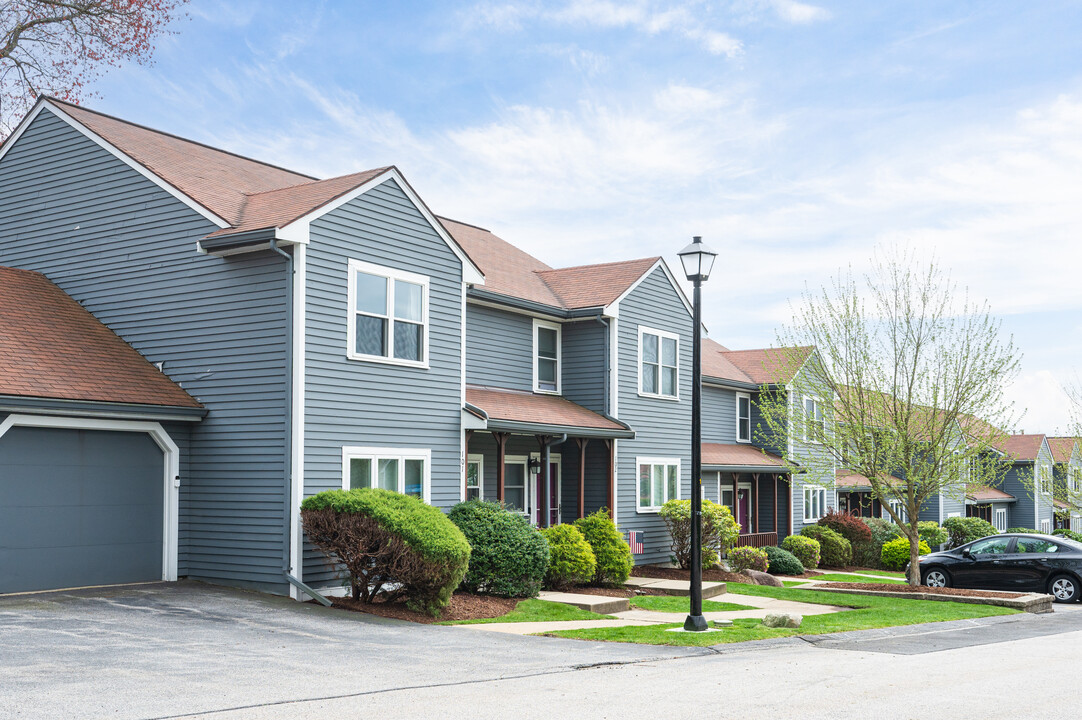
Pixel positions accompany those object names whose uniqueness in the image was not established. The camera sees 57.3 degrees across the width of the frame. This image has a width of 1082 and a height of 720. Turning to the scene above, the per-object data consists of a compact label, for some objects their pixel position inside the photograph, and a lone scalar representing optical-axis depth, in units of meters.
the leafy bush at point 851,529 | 35.41
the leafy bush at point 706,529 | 24.38
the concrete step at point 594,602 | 17.34
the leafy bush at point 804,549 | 31.31
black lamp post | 14.46
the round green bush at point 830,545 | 33.47
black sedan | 23.38
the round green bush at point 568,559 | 19.41
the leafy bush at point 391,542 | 14.50
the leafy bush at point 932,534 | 41.09
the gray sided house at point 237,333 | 15.69
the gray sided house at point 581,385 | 22.28
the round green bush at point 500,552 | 17.02
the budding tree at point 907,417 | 23.06
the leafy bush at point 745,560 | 26.05
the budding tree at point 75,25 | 24.78
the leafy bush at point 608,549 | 20.62
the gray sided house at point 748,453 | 32.00
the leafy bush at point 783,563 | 29.05
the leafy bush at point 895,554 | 35.22
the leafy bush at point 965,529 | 44.66
